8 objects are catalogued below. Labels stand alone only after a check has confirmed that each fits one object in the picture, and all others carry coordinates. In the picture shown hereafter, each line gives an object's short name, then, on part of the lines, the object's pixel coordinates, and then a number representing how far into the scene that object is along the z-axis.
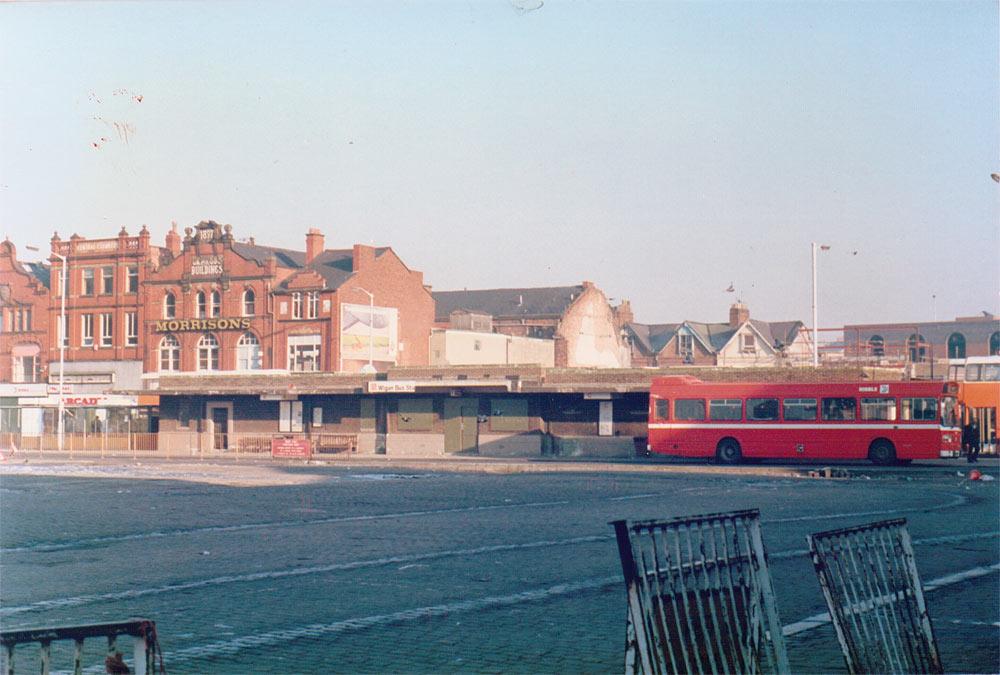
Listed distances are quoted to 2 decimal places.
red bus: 39.62
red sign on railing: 50.19
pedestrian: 42.81
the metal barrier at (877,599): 6.26
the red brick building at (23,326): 76.12
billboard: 68.44
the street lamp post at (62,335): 62.41
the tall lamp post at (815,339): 56.47
